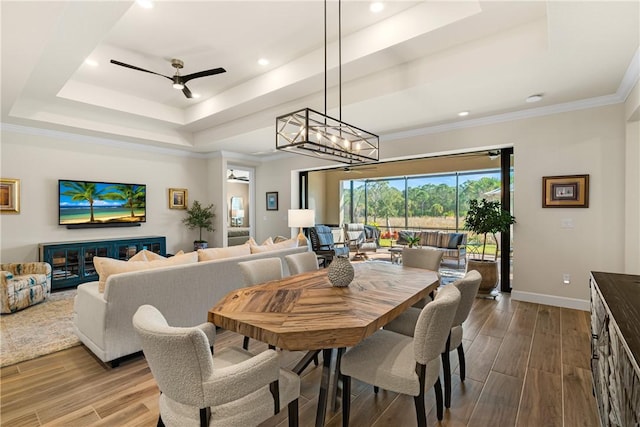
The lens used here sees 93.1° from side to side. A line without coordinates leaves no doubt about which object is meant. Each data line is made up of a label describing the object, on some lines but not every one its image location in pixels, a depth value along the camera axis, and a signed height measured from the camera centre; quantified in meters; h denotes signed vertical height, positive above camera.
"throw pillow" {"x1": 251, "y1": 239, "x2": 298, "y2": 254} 3.63 -0.48
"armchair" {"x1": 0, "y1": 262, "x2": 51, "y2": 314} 3.63 -0.95
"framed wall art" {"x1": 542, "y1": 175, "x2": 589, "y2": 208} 3.81 +0.21
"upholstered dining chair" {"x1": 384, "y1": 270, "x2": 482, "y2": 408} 1.92 -0.84
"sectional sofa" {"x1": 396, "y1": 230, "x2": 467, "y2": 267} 6.75 -0.78
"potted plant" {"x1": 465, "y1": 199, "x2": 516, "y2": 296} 4.28 -0.22
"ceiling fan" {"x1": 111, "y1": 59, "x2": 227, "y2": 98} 3.36 +1.55
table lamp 5.18 -0.15
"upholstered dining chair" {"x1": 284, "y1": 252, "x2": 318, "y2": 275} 2.94 -0.54
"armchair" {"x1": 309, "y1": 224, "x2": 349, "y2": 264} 6.82 -0.75
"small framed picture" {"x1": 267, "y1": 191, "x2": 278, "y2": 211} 7.52 +0.22
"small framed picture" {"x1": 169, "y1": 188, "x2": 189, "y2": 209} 6.71 +0.26
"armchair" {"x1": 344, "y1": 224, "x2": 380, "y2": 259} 8.60 -0.83
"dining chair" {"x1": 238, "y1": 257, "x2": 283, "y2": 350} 2.54 -0.54
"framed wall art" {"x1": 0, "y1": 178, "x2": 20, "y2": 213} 4.72 +0.24
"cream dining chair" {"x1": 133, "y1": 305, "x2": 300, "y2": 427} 1.14 -0.69
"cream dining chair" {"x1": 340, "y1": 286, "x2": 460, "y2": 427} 1.49 -0.84
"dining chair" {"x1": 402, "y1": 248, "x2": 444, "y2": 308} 3.15 -0.53
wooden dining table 1.42 -0.57
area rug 2.72 -1.27
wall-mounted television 5.29 +0.11
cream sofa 2.43 -0.79
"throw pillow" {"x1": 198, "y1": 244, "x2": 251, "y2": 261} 3.13 -0.47
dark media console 4.85 -0.77
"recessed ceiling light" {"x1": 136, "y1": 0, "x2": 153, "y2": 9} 2.73 +1.89
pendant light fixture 2.14 +0.55
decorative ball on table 2.22 -0.48
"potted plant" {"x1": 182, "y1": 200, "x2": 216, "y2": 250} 6.84 -0.22
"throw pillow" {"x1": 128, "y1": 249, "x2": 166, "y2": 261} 2.82 -0.44
